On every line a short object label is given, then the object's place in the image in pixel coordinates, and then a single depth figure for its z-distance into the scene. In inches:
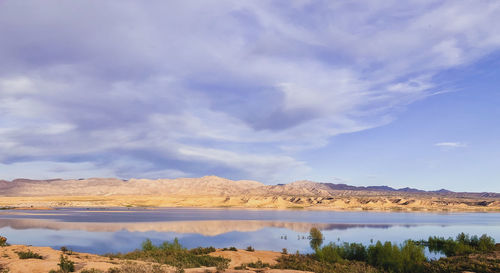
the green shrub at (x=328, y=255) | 994.7
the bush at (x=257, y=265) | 859.7
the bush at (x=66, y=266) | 640.4
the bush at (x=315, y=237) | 1501.0
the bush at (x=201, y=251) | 1067.9
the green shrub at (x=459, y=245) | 1216.8
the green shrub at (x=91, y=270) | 610.2
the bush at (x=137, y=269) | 595.0
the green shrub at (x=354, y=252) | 1090.1
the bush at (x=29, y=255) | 813.2
